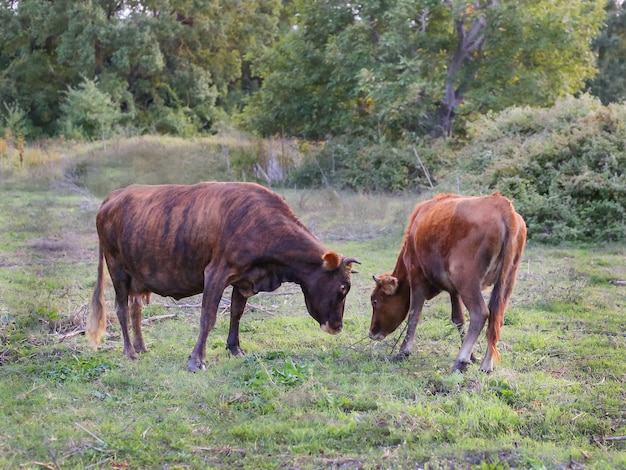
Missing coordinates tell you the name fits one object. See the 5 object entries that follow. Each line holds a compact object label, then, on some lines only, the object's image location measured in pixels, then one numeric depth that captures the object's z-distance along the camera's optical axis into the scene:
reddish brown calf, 5.88
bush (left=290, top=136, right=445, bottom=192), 22.08
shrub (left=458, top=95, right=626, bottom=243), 13.49
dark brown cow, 6.25
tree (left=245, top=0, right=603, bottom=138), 22.91
